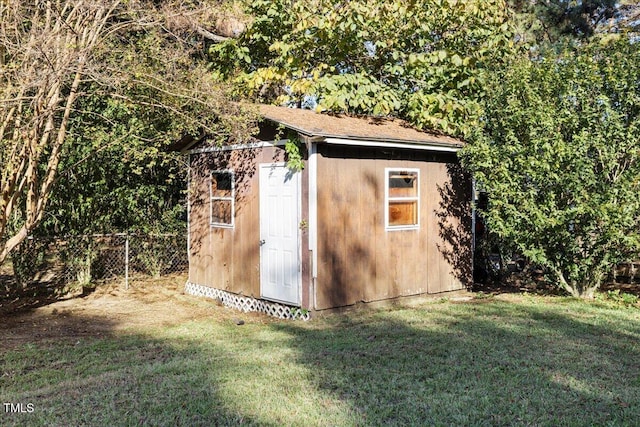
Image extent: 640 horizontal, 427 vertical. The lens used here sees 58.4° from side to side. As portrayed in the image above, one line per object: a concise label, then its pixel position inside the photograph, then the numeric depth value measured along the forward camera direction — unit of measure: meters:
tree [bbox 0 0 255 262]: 7.46
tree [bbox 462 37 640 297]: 8.33
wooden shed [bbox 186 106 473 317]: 8.05
